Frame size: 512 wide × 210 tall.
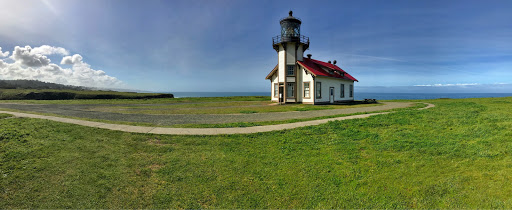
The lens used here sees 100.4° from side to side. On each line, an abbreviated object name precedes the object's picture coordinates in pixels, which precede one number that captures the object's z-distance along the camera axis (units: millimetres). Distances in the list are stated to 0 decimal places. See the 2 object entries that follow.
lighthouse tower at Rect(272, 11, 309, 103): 29438
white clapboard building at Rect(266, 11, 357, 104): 29141
